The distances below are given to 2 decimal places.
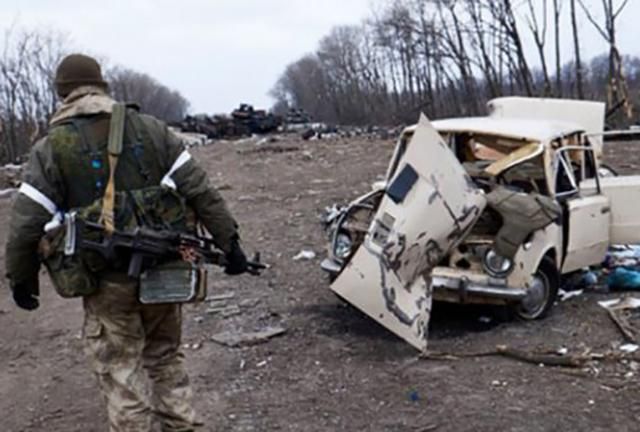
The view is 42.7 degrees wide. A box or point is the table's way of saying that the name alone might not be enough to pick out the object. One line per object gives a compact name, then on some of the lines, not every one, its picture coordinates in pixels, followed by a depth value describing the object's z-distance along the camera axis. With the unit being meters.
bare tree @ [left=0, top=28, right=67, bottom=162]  39.75
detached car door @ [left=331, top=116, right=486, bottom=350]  5.91
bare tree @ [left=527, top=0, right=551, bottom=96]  34.62
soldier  3.82
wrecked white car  5.98
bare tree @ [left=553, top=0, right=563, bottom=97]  37.28
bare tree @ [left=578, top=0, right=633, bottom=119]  29.96
